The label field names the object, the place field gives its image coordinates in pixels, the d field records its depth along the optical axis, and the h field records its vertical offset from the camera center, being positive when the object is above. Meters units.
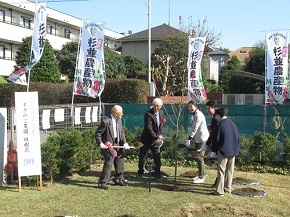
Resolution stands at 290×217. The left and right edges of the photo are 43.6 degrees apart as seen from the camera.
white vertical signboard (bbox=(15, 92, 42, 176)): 6.94 -0.74
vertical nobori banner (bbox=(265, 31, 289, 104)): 10.05 +0.75
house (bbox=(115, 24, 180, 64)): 36.16 +5.63
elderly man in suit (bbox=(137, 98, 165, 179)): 7.97 -0.87
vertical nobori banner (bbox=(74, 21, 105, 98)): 10.00 +0.99
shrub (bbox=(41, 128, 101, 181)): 7.56 -1.27
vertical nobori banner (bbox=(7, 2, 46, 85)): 8.91 +1.55
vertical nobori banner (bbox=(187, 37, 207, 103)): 12.10 +0.87
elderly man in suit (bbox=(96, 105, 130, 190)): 7.29 -0.97
